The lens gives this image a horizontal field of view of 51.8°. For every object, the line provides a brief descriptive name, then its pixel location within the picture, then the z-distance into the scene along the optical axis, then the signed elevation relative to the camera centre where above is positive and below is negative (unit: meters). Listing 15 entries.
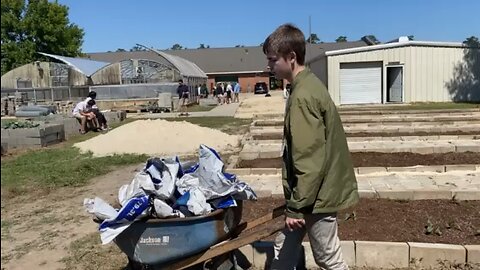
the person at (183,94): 31.38 -0.23
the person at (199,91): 40.84 -0.09
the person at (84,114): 17.78 -0.75
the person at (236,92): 43.53 -0.27
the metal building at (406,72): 29.05 +0.76
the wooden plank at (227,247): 3.43 -1.13
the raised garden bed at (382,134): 12.47 -1.26
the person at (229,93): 41.28 -0.32
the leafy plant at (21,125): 13.60 -0.85
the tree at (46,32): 46.84 +6.13
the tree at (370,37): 76.93 +7.87
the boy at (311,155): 2.98 -0.42
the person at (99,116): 18.09 -0.88
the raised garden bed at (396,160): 8.99 -1.40
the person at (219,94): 40.24 -0.37
